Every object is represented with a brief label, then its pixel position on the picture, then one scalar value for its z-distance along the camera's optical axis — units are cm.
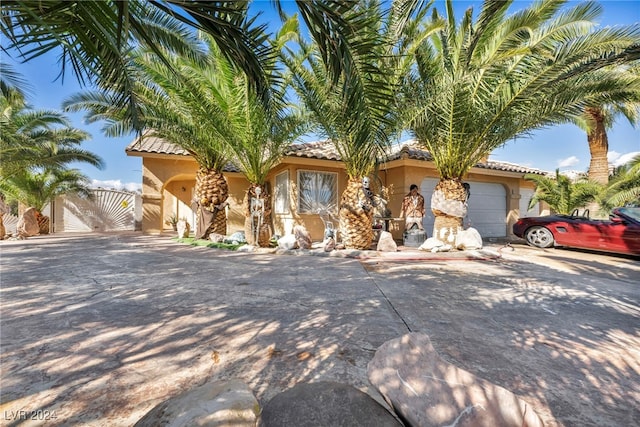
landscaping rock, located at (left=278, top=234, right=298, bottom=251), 856
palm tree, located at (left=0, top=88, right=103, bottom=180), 955
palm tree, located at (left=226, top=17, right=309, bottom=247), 739
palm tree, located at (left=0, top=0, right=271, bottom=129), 209
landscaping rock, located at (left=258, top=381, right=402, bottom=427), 131
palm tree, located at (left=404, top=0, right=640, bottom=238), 564
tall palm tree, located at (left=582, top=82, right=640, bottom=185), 1145
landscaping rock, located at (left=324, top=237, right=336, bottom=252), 833
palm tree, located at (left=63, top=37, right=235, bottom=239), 746
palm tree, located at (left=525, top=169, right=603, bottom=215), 1074
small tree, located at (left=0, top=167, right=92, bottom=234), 1338
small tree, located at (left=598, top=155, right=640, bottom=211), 986
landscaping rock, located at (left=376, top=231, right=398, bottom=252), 846
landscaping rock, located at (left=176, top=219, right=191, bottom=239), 1113
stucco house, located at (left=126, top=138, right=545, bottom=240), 1117
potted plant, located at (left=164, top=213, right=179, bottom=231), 1518
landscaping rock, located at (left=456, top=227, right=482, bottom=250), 858
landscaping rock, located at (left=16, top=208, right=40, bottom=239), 1215
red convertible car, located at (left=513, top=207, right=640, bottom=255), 771
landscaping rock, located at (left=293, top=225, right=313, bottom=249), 868
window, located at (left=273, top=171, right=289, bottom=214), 1161
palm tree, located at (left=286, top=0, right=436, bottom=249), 364
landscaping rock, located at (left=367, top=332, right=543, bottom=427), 130
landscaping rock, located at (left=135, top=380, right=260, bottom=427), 128
